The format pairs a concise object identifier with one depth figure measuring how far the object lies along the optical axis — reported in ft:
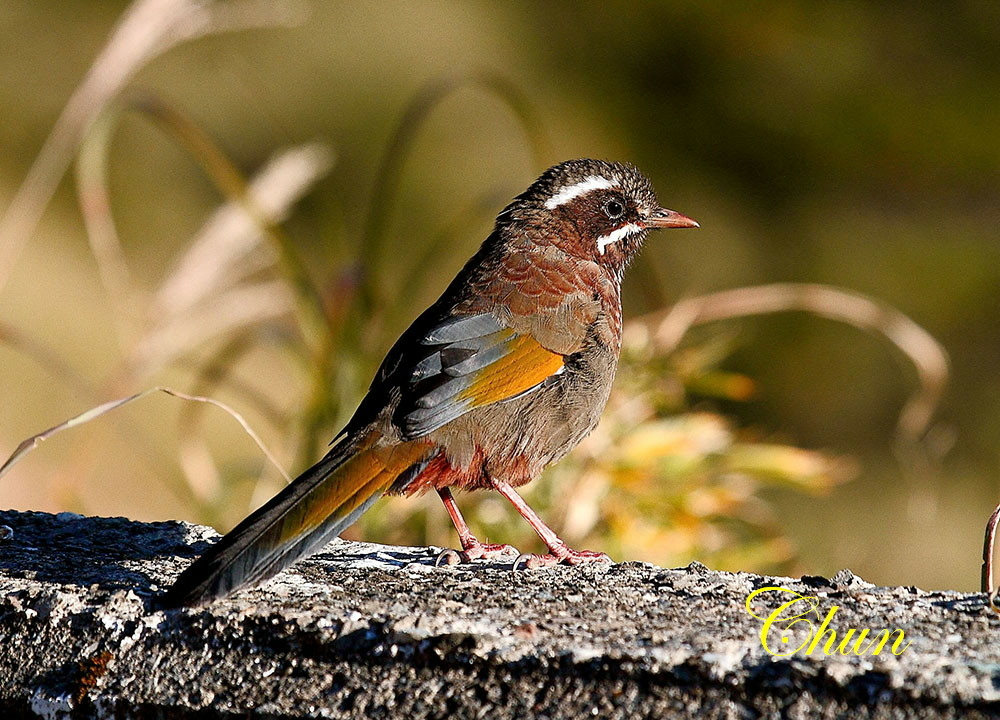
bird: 17.65
